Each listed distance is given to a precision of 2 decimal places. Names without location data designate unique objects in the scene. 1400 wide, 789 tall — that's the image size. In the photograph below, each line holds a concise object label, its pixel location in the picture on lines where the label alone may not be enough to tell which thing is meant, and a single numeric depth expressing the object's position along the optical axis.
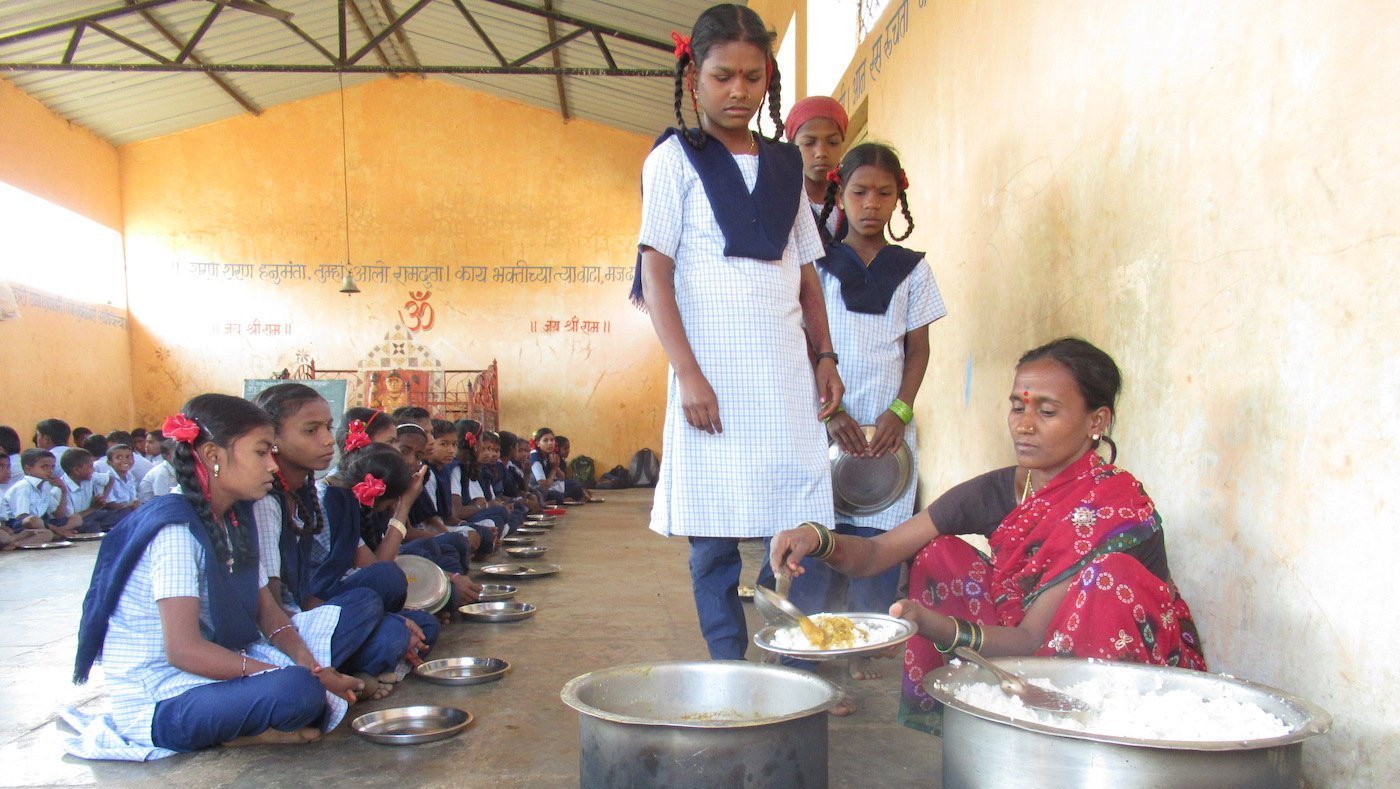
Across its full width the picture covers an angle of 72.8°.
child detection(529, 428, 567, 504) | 10.18
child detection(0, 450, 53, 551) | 6.76
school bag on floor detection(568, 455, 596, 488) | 14.12
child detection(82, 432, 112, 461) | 9.31
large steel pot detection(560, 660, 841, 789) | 1.47
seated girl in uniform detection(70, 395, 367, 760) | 2.23
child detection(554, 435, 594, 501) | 11.15
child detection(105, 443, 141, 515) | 8.45
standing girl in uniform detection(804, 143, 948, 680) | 2.87
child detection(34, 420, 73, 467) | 9.19
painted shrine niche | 13.08
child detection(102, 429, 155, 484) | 9.29
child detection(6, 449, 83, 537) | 7.04
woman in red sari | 1.76
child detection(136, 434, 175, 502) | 7.66
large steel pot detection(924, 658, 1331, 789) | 1.21
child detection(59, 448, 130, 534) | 7.73
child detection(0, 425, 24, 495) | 7.31
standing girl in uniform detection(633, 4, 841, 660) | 2.28
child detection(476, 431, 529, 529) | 7.05
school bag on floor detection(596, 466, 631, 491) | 13.98
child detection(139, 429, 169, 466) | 9.46
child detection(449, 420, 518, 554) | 5.95
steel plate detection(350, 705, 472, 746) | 2.36
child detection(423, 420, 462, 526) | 5.43
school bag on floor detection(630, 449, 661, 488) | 14.24
